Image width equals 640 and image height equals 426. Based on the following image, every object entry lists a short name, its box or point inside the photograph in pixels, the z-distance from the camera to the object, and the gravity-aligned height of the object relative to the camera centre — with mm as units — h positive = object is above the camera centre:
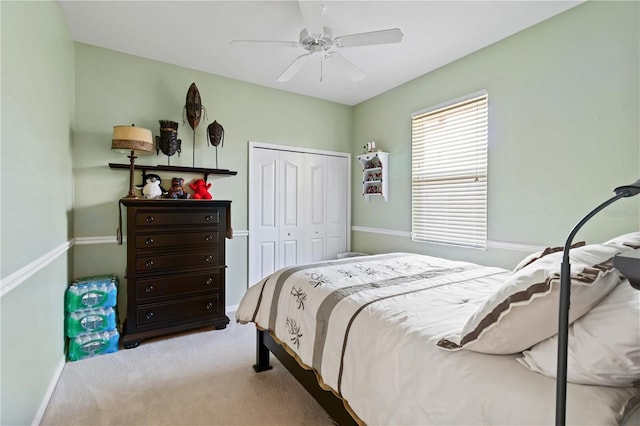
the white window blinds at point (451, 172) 2893 +395
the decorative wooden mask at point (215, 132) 3287 +838
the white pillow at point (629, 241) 1182 -122
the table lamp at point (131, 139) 2611 +611
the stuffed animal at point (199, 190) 3207 +207
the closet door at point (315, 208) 4102 +27
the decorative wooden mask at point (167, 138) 3023 +712
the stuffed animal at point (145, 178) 3007 +310
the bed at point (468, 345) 770 -466
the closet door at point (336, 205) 4293 +74
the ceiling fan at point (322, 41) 2008 +1266
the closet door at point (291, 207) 3898 +38
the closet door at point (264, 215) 3670 -63
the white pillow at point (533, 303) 818 -263
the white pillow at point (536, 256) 1659 -256
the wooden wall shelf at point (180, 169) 2885 +413
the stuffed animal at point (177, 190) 2998 +196
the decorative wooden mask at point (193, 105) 3115 +1075
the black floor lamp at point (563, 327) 633 -256
